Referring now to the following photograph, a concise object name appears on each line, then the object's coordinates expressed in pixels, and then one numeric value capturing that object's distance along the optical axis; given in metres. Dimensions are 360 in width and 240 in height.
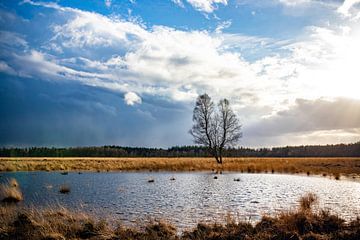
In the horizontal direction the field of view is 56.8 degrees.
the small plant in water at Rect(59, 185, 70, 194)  21.36
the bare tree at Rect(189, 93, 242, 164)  54.59
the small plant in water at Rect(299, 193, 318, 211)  13.52
